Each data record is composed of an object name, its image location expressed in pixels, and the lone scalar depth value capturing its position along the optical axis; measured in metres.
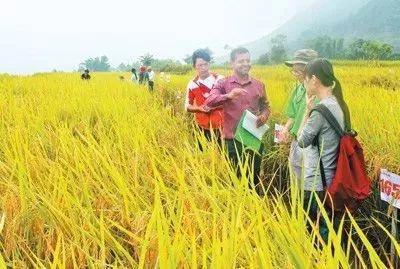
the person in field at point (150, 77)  12.31
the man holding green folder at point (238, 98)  3.04
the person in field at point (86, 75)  14.67
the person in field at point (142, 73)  13.32
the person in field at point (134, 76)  14.23
